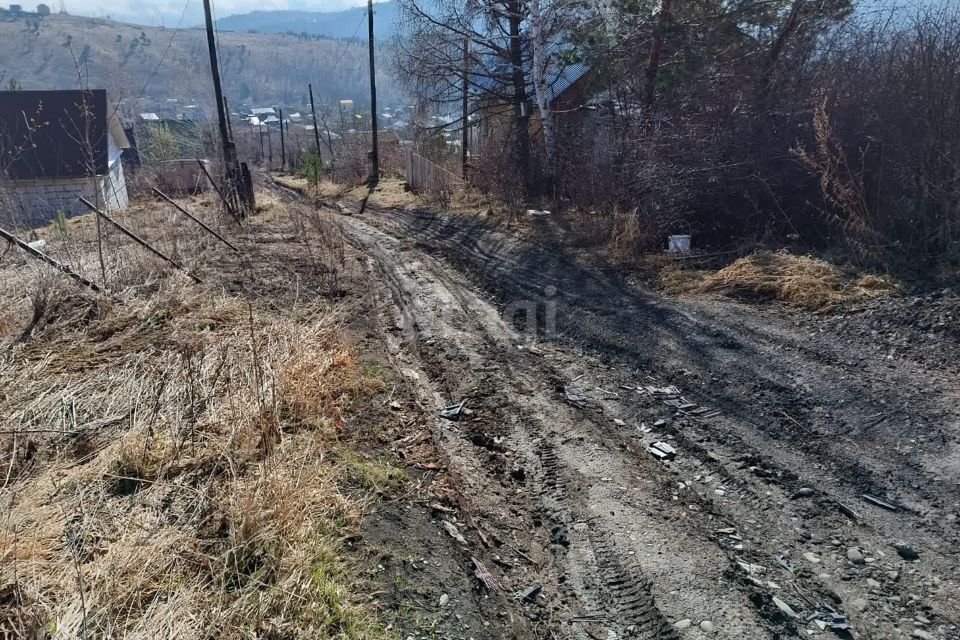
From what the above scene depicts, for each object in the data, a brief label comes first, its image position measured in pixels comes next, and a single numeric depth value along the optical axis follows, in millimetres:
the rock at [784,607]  2409
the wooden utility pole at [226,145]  14539
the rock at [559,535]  3041
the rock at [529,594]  2676
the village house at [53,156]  20984
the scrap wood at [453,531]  3027
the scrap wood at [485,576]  2730
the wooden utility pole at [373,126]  22609
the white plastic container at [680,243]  8148
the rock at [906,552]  2664
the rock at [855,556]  2674
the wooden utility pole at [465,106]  13570
